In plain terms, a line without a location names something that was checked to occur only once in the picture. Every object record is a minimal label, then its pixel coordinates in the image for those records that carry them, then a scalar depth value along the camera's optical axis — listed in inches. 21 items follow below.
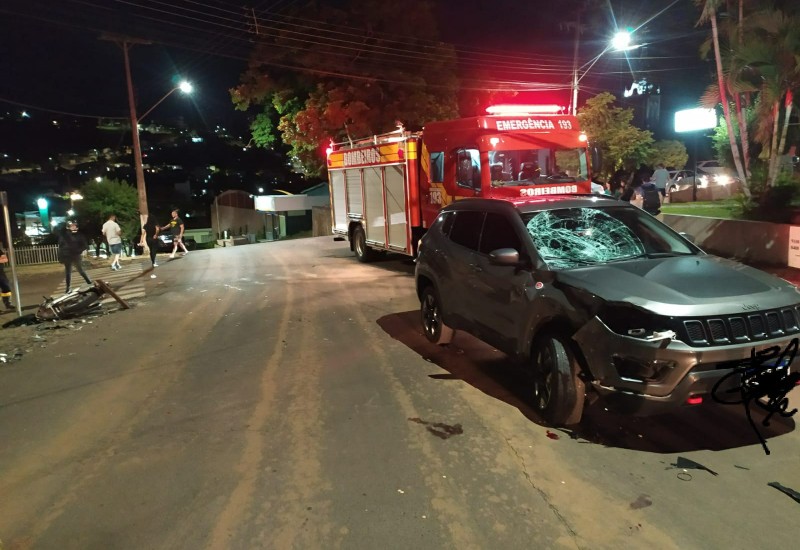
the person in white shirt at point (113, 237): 652.7
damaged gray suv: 156.9
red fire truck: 415.2
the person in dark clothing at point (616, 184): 650.2
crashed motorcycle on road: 395.9
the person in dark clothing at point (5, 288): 431.8
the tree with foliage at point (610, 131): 1149.7
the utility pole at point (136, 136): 844.0
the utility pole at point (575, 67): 879.1
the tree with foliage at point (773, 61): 492.7
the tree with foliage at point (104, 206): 1157.7
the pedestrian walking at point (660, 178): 623.2
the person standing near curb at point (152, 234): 657.6
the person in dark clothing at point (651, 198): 538.9
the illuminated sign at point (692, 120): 1156.6
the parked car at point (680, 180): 1041.5
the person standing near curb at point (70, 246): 493.5
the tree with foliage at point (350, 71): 877.2
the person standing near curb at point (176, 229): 735.1
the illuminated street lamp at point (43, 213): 1779.0
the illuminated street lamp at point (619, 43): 776.9
